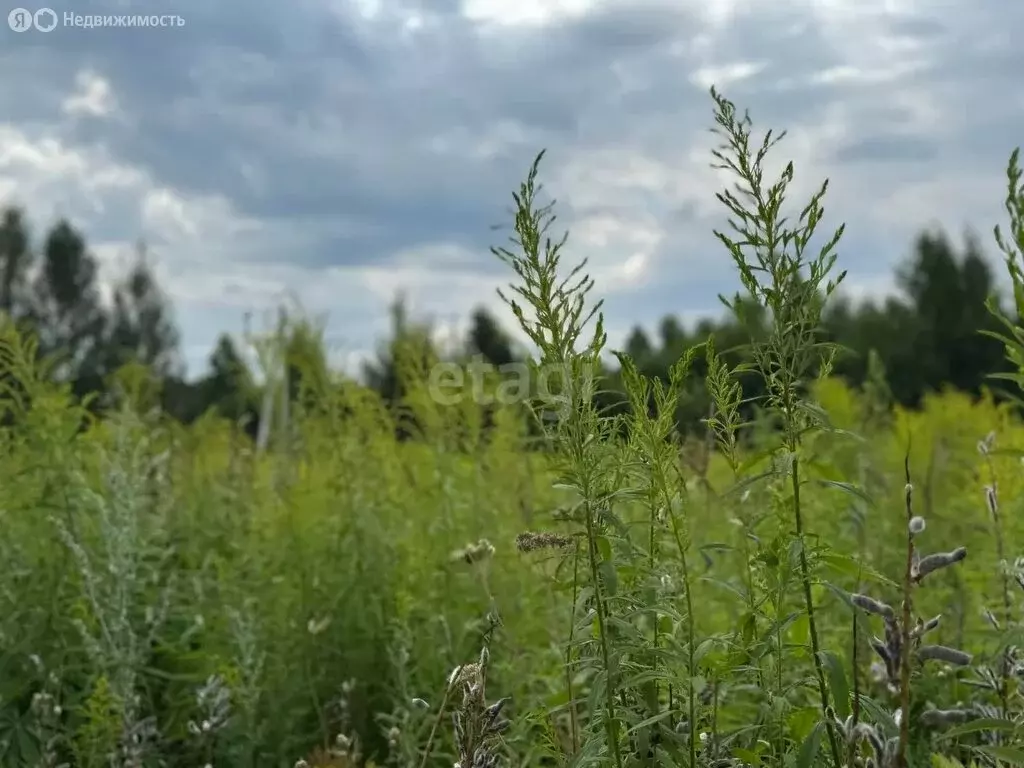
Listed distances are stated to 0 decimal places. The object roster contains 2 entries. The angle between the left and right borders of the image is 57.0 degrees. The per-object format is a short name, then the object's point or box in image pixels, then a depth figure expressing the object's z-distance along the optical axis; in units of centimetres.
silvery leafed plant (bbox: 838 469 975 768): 112
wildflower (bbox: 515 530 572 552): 153
